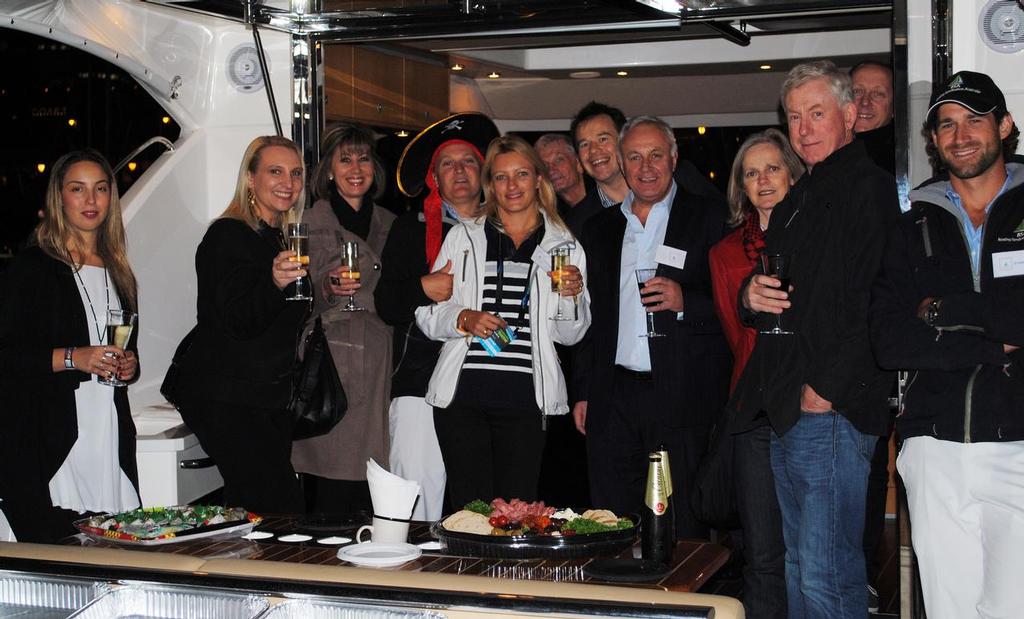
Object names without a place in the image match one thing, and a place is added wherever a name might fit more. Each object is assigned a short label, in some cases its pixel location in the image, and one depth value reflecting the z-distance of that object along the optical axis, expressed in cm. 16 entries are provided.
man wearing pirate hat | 431
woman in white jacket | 391
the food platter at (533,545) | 259
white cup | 270
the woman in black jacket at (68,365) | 359
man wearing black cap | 288
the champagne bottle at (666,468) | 267
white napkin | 272
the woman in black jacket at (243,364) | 385
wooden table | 244
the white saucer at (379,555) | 250
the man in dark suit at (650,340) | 400
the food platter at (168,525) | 272
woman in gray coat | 442
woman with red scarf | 347
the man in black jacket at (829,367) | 319
